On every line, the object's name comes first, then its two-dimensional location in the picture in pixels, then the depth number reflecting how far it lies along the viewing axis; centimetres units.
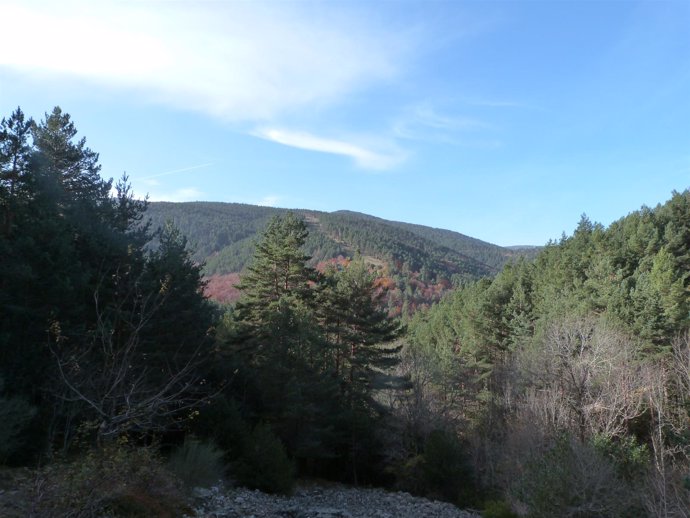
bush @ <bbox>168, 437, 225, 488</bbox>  1455
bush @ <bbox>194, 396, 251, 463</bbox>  1975
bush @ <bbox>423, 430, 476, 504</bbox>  2672
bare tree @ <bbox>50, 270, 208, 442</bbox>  657
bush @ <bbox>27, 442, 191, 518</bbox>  629
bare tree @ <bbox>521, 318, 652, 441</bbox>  2466
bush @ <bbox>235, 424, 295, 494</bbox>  1988
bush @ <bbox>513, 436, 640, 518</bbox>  1374
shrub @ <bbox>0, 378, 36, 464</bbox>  1099
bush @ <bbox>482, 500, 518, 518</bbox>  1833
